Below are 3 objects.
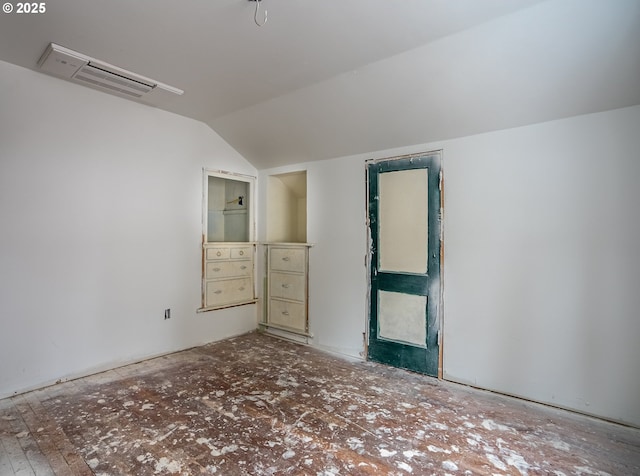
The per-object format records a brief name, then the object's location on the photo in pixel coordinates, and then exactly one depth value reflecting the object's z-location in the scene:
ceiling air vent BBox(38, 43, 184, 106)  2.44
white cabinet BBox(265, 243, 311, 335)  3.97
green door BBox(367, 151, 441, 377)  3.00
